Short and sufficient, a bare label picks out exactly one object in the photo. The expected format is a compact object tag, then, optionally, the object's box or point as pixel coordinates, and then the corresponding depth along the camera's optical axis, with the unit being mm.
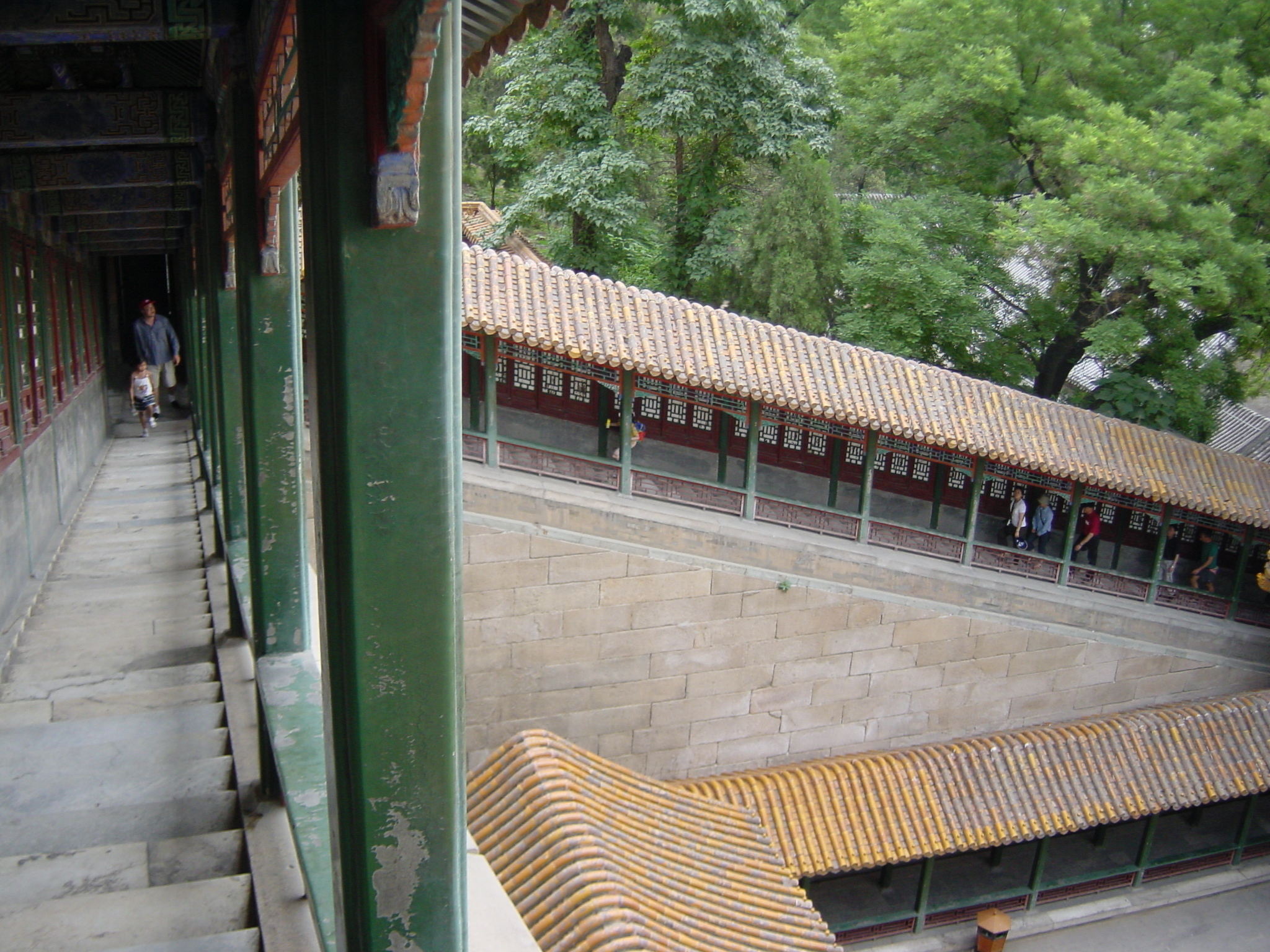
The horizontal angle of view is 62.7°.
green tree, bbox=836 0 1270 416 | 14672
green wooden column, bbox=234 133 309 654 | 3738
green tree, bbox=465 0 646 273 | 17016
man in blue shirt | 11797
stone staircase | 3230
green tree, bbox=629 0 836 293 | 16297
